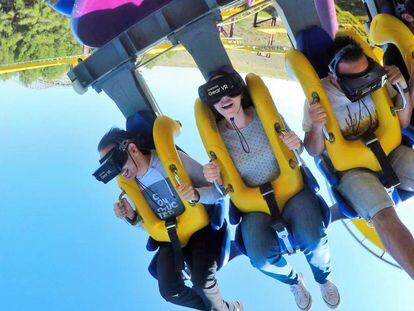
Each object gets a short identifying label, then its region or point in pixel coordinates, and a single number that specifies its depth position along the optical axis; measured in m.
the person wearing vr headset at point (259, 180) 2.84
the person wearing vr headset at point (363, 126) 2.65
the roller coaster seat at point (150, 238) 3.14
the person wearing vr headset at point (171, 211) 2.99
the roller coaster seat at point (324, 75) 3.06
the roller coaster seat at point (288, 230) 2.95
